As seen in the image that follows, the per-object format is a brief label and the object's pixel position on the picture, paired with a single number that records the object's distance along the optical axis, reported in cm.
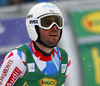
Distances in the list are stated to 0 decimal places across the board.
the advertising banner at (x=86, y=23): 1506
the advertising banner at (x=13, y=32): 1322
